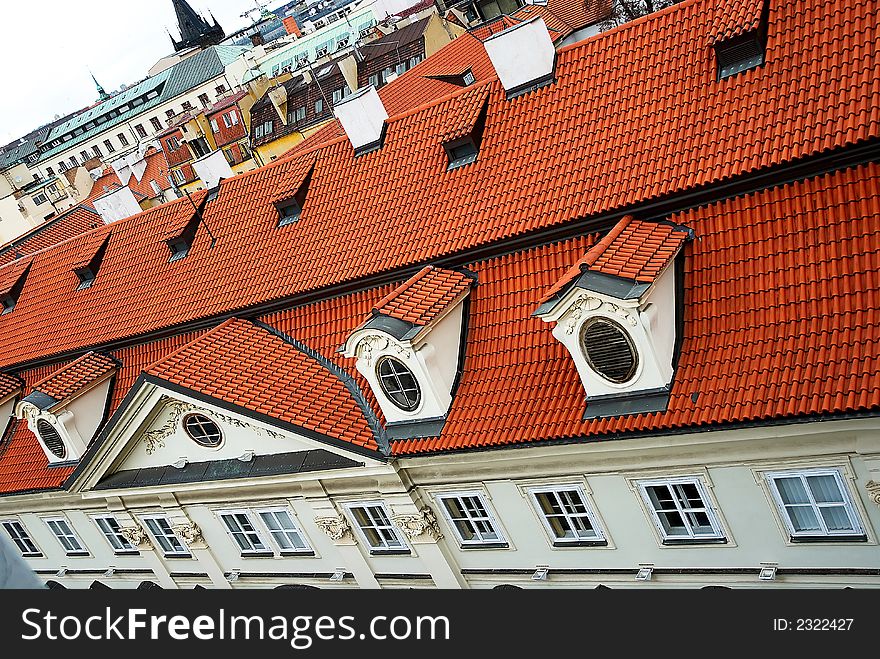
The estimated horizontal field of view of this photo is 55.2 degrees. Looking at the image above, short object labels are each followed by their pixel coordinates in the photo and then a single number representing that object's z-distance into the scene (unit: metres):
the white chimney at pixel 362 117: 20.89
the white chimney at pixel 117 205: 30.70
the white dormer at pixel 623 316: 13.81
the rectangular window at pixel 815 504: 13.98
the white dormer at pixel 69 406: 22.70
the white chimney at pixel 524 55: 17.91
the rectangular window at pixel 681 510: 15.52
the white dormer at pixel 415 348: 16.47
